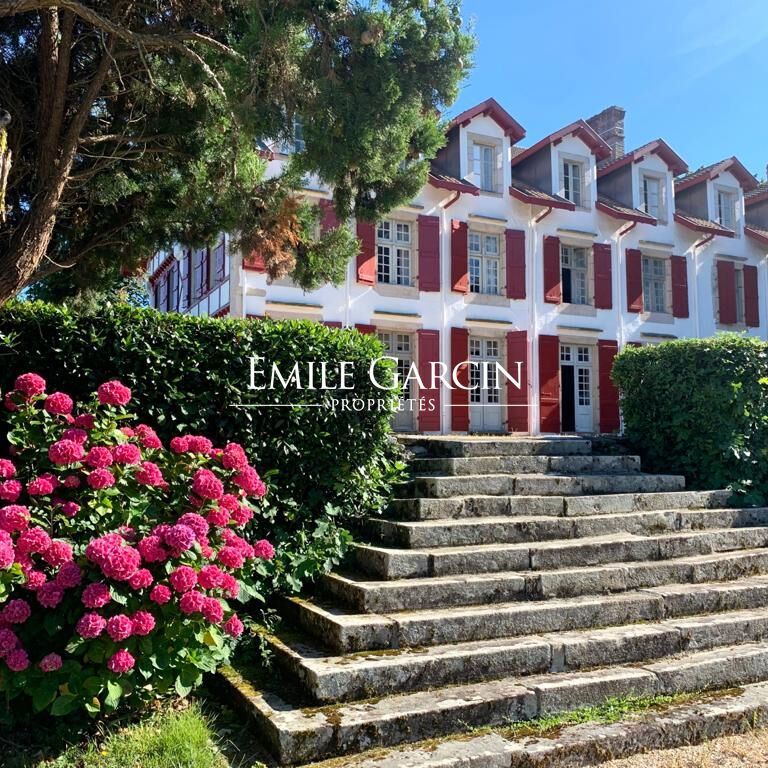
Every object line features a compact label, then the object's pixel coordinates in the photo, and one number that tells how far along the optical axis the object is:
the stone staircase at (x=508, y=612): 3.70
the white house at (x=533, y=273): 14.93
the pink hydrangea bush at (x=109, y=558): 3.20
